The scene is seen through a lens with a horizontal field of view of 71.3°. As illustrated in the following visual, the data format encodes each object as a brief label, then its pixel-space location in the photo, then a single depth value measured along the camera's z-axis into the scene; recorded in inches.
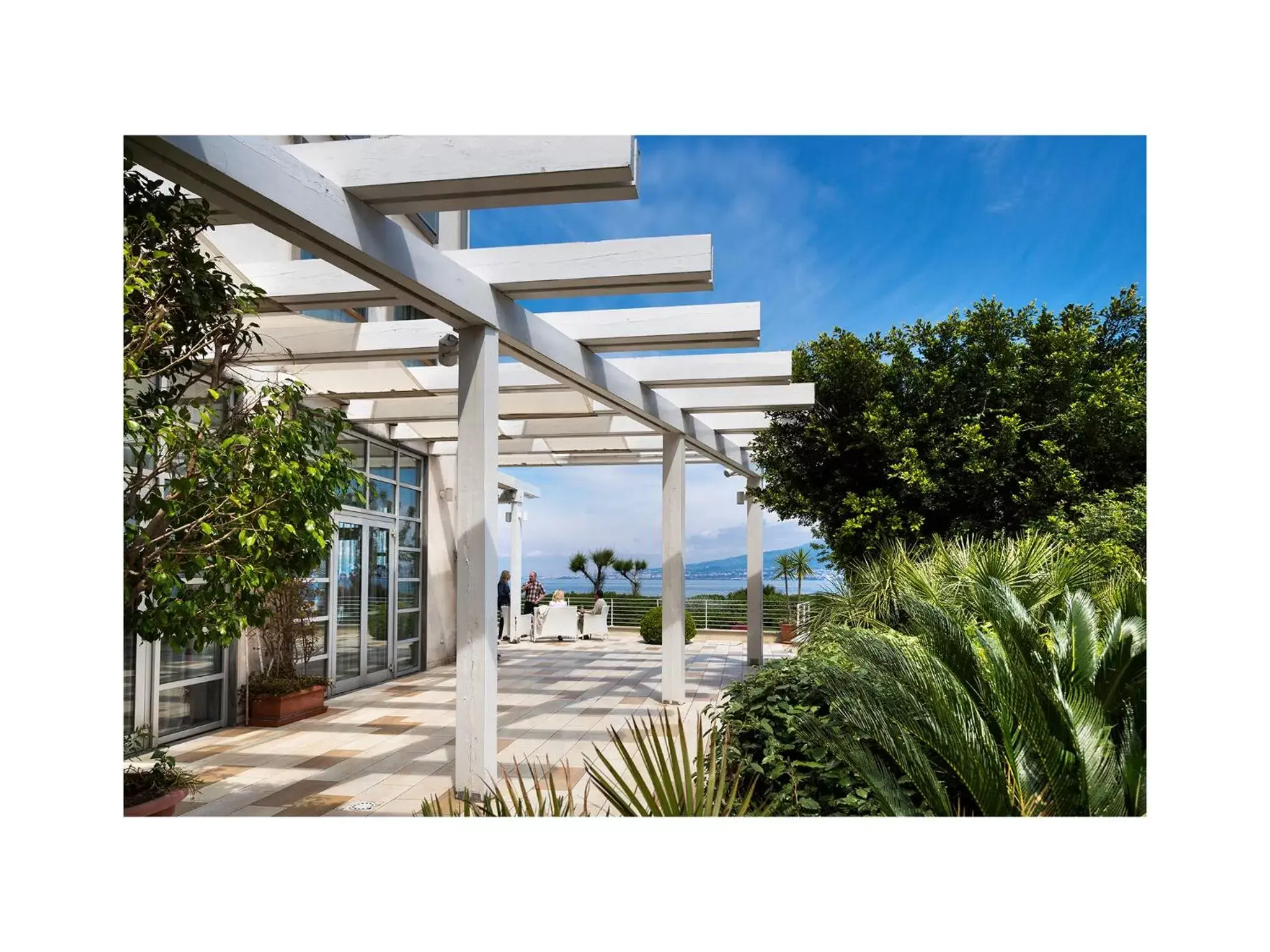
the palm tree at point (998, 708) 127.4
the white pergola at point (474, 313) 142.4
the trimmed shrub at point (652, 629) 594.2
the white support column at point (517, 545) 614.9
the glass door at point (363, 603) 367.2
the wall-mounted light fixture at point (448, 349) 204.8
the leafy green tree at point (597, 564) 835.4
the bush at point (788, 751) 139.2
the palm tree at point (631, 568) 844.6
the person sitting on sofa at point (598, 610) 631.8
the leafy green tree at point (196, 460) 122.4
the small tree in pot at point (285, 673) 285.6
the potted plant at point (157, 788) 154.7
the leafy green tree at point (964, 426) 360.8
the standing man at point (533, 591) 685.3
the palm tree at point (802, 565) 777.6
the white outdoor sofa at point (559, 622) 601.9
